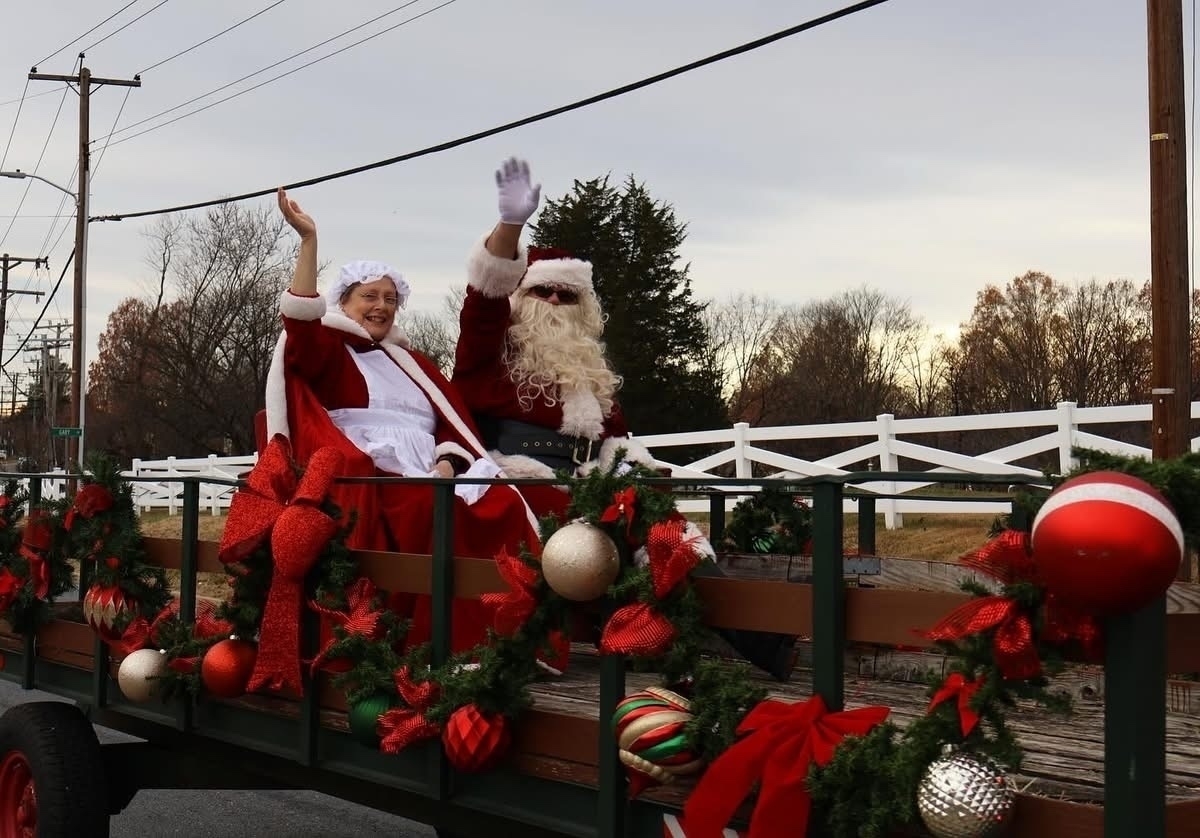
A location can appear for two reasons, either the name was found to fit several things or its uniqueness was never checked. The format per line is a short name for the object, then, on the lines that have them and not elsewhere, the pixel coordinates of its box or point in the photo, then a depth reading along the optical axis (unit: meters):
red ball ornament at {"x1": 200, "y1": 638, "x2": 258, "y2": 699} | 3.45
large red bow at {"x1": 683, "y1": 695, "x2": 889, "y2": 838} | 2.08
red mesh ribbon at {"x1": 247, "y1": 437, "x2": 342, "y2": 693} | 3.24
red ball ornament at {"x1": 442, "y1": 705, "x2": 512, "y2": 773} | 2.73
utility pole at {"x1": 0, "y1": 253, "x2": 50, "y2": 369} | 46.22
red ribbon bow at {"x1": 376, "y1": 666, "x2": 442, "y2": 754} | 2.90
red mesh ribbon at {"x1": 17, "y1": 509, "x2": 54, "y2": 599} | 4.26
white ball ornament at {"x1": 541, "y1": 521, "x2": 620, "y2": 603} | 2.46
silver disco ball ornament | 1.85
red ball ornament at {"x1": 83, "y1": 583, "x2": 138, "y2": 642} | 3.90
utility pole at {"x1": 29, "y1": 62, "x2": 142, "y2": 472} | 23.45
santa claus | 4.54
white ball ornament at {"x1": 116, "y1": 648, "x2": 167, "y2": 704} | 3.72
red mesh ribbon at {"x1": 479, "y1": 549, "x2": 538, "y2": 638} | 2.64
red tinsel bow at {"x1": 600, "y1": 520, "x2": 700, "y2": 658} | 2.39
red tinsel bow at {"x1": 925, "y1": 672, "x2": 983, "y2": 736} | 1.90
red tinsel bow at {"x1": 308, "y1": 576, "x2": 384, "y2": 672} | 3.13
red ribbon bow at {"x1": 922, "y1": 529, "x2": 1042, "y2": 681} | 1.87
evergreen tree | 25.64
